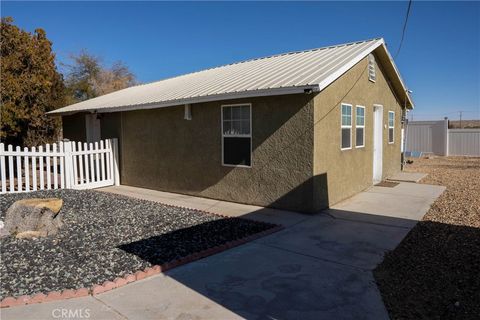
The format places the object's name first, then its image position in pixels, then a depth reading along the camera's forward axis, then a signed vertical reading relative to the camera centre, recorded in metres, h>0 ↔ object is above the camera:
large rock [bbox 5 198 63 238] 5.80 -1.27
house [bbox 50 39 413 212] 7.78 +0.21
